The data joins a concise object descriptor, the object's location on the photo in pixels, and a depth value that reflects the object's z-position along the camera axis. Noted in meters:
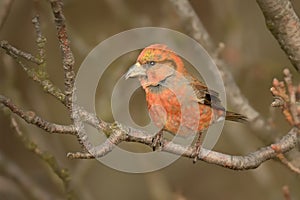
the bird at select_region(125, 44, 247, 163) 5.58
